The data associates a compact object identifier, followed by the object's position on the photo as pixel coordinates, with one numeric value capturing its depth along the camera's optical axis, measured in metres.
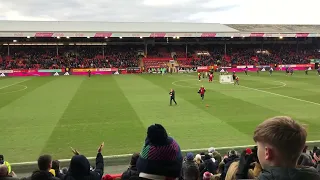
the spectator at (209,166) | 8.40
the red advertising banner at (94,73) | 59.86
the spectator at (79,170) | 5.05
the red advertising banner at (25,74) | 57.30
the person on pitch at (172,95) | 24.70
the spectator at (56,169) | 7.33
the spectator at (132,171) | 5.55
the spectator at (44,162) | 6.04
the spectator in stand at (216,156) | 9.57
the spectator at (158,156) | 3.16
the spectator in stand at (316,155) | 8.52
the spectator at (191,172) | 5.81
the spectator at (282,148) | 2.67
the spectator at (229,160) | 6.78
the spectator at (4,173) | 6.05
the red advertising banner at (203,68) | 64.53
